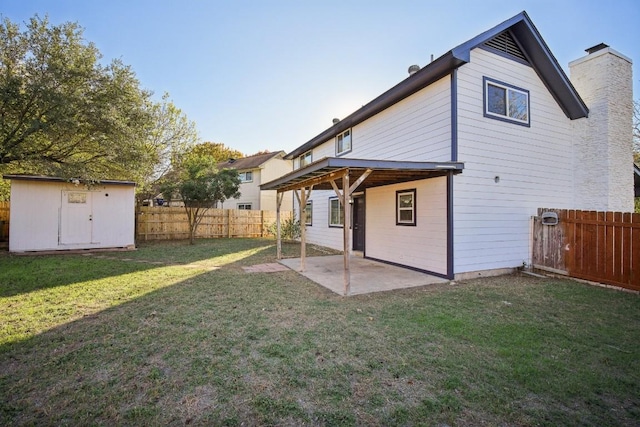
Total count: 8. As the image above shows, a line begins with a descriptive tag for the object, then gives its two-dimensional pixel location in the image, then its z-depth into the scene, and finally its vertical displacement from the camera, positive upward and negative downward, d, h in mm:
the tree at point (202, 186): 13828 +1417
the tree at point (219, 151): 34316 +8074
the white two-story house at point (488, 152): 6883 +1805
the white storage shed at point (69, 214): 10320 +11
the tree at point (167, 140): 19844 +5362
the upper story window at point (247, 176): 24758 +3419
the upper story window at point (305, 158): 14938 +3075
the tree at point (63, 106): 8258 +3256
